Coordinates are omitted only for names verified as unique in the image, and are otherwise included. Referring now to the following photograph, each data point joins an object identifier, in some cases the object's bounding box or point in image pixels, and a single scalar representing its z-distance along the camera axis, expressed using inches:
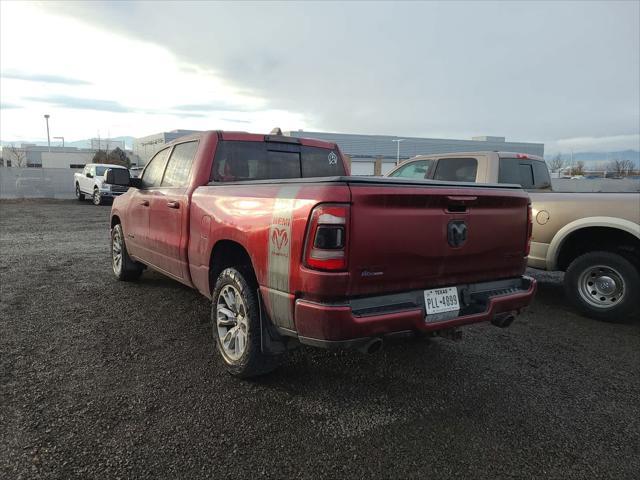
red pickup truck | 101.0
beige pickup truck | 195.8
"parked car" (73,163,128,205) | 791.7
